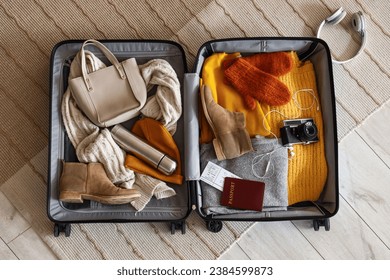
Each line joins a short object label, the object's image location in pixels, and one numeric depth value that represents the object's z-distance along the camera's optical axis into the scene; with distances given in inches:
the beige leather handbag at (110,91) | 48.9
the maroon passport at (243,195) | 48.9
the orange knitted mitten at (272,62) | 50.5
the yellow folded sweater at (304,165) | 49.7
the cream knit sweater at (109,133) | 48.7
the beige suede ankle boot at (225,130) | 48.6
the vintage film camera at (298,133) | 48.4
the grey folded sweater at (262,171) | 48.9
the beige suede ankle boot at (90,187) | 47.4
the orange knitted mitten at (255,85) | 49.6
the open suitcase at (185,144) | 49.0
